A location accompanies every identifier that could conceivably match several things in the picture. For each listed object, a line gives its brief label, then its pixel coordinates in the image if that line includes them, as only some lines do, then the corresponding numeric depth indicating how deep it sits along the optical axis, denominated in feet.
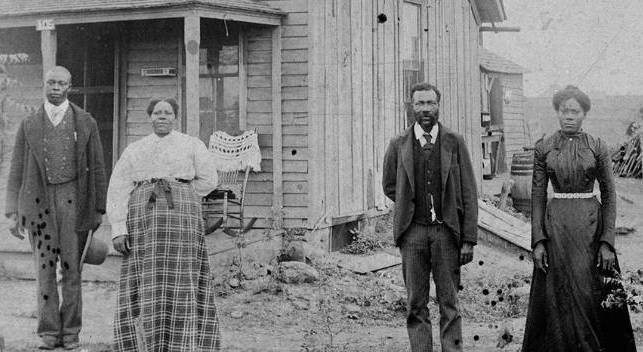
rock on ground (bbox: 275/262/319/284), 27.86
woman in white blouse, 16.11
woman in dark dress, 15.92
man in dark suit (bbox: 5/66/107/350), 18.86
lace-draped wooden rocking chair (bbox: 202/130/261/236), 32.07
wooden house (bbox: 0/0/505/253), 32.01
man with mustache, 16.21
